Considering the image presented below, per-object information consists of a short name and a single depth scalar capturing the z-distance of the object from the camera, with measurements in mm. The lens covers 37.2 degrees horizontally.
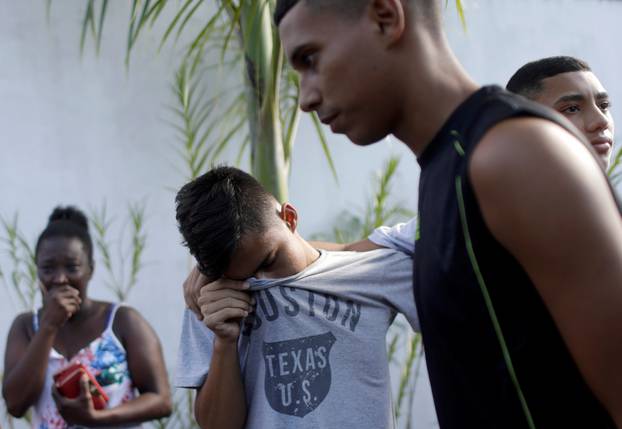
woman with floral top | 3334
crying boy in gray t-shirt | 2086
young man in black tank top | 1069
